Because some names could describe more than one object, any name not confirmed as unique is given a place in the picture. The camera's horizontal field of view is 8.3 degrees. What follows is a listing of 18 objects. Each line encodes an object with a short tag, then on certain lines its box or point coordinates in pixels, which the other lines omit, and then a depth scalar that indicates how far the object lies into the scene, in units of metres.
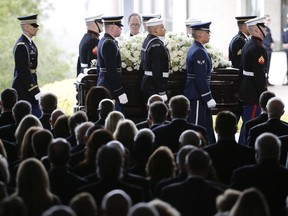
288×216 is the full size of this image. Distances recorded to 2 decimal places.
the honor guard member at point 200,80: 19.94
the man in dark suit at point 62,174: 11.84
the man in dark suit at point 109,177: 11.20
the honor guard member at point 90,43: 22.90
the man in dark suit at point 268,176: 12.00
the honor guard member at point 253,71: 20.41
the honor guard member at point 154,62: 20.43
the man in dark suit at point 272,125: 15.66
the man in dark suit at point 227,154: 13.57
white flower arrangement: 21.23
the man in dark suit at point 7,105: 16.91
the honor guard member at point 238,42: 22.62
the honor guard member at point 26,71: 20.60
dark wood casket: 21.17
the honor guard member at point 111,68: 20.57
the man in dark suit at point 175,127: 15.17
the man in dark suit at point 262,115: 16.86
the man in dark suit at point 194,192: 11.05
